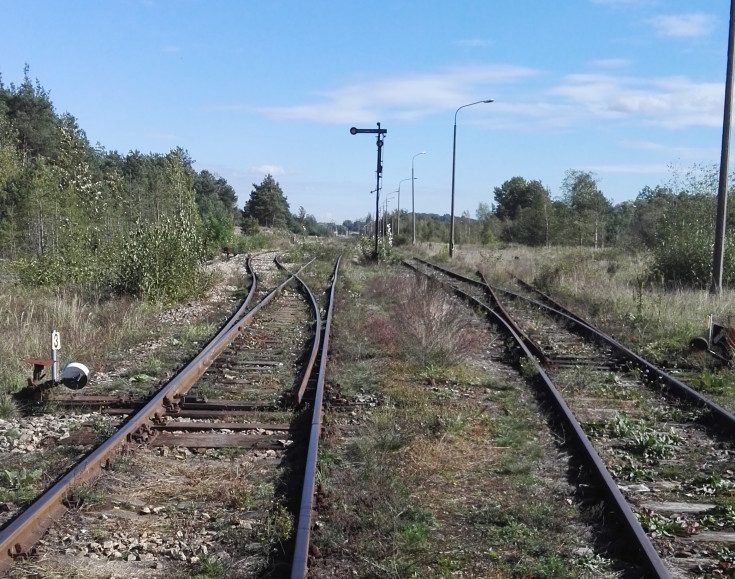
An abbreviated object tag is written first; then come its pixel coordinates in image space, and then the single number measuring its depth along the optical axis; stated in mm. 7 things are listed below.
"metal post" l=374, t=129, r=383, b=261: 31562
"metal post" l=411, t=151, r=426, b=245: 63216
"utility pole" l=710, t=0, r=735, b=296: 16781
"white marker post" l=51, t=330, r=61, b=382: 8164
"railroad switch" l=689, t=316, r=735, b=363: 11016
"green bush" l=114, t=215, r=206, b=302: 16453
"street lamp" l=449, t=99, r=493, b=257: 41044
